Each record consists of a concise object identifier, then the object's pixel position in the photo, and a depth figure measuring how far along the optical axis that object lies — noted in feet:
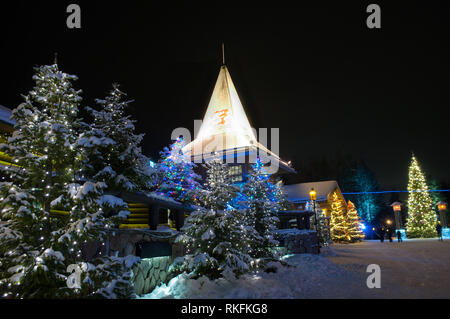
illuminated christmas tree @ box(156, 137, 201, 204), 52.69
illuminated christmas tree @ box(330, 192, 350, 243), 105.29
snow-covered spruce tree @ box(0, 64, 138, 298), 17.21
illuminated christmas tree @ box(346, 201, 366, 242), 106.31
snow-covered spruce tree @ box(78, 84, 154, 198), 24.21
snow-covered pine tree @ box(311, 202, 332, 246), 81.30
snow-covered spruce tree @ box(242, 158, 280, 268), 39.47
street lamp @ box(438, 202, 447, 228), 106.21
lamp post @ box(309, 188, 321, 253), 65.51
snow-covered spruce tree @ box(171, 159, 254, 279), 26.89
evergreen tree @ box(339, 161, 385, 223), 172.55
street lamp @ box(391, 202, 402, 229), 115.73
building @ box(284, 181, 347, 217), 113.19
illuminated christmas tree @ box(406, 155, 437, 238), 104.88
